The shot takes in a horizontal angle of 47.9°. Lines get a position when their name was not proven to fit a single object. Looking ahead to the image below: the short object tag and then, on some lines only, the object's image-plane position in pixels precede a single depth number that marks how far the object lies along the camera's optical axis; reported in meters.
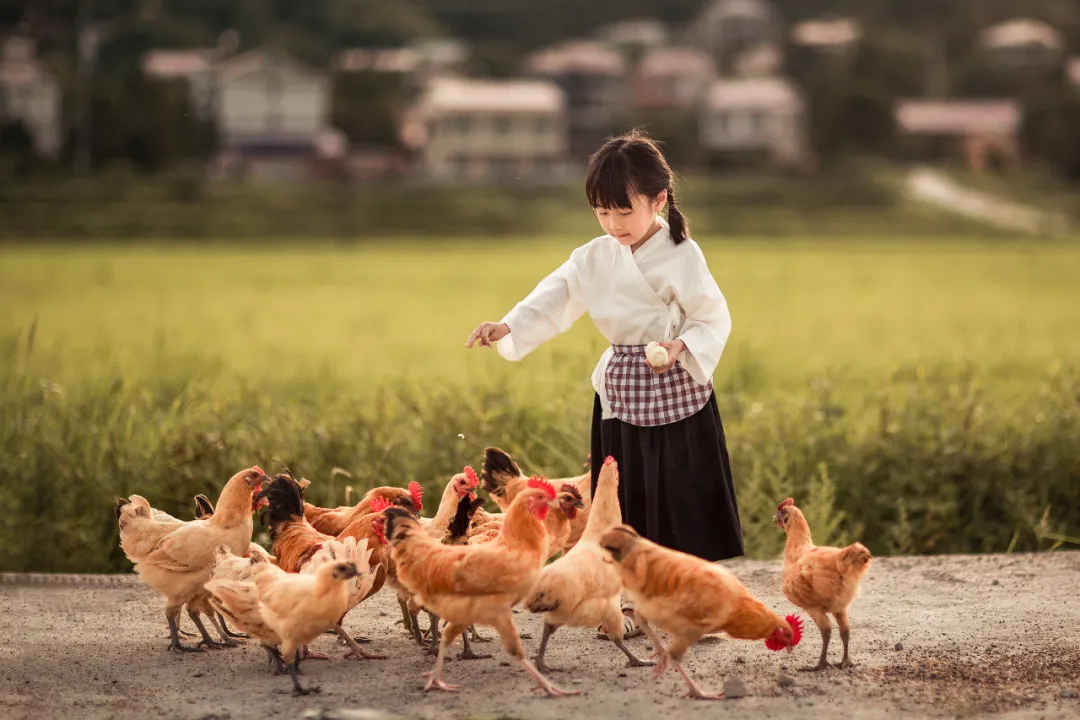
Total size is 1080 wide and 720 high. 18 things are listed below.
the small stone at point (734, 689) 3.85
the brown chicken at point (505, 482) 4.75
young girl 4.40
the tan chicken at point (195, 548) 4.40
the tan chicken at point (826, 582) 4.06
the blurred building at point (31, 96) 36.97
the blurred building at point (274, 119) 40.88
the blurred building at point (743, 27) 46.84
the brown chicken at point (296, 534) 4.45
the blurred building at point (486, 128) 44.38
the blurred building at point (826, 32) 44.19
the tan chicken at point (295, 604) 3.89
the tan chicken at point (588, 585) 3.96
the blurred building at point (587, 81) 46.84
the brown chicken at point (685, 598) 3.83
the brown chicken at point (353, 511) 4.47
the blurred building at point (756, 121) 44.28
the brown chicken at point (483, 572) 3.88
